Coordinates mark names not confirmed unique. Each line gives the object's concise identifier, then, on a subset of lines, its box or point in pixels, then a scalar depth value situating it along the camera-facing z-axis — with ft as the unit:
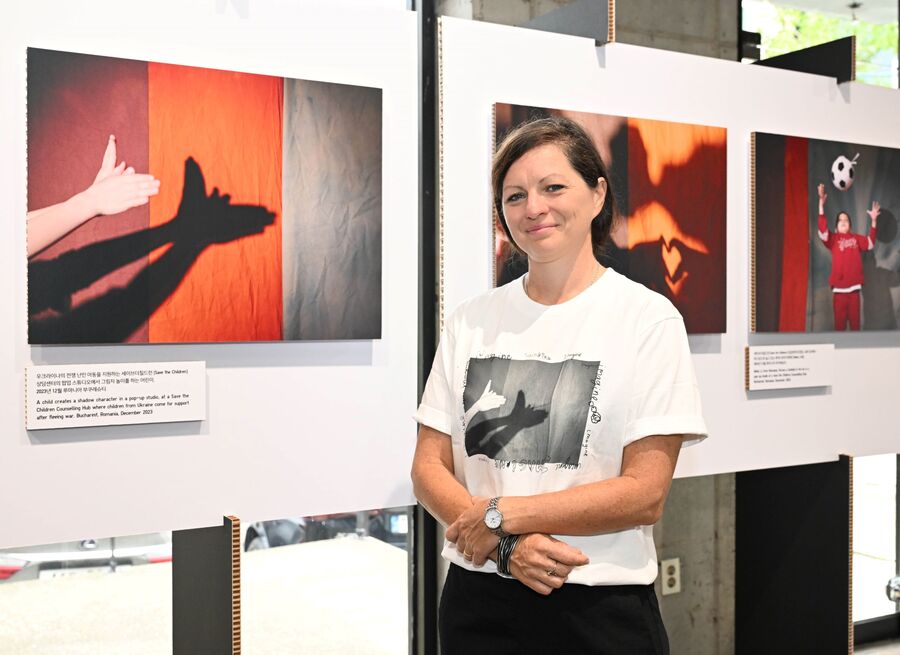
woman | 5.24
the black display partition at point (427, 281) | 9.89
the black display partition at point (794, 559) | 10.42
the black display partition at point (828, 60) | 10.32
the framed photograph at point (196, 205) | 6.76
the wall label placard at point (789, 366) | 9.89
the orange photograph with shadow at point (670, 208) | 9.06
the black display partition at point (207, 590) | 7.04
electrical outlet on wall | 11.72
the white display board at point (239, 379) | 6.66
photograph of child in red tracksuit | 10.00
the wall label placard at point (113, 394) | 6.67
